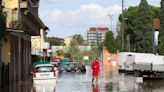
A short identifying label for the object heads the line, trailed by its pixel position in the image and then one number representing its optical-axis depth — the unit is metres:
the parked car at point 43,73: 27.78
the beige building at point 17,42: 27.83
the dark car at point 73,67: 51.64
